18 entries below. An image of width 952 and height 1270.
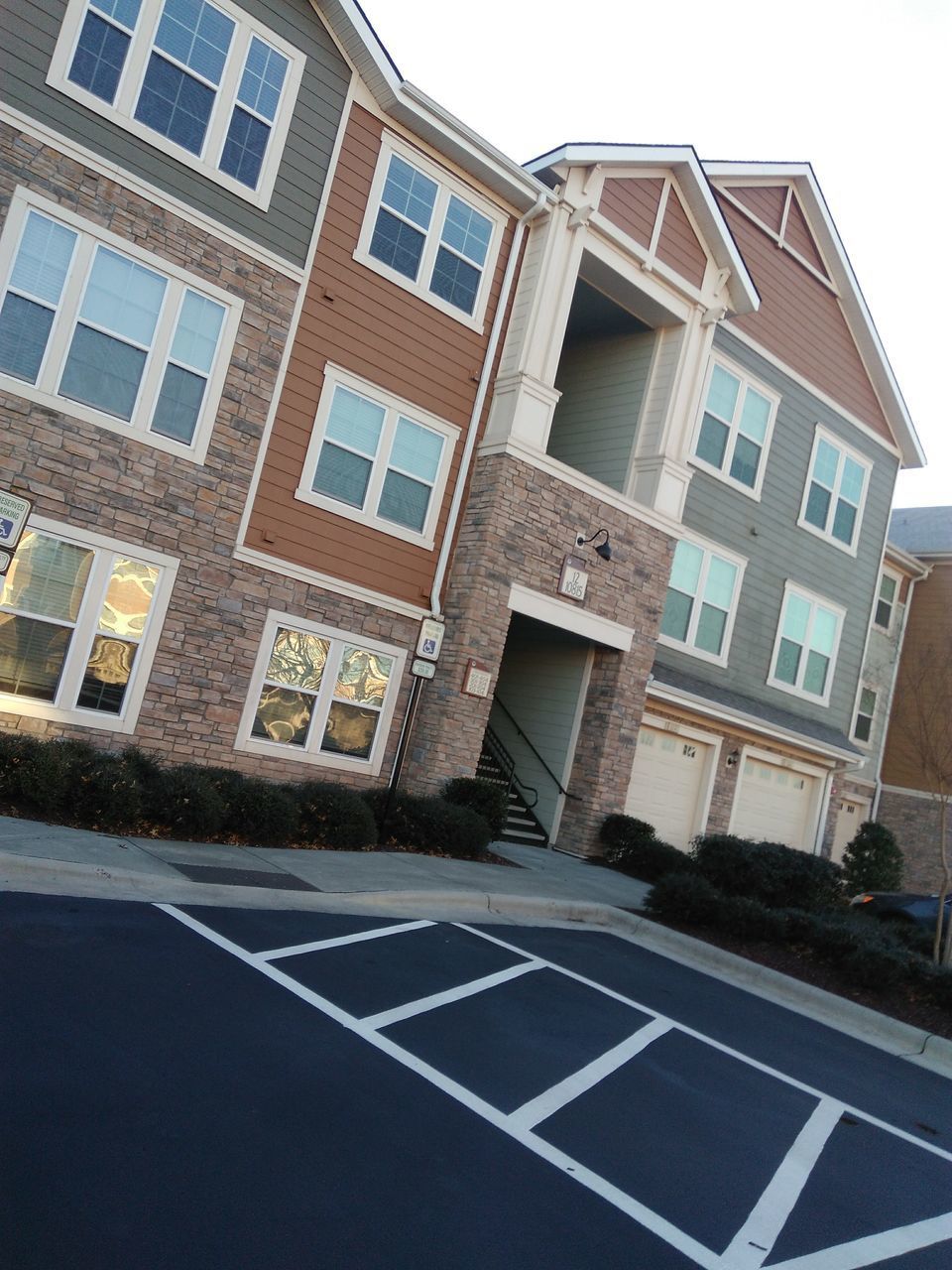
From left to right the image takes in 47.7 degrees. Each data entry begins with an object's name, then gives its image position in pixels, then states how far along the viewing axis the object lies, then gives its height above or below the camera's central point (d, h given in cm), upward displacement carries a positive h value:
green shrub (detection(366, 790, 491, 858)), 1327 -97
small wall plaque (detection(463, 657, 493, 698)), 1478 +102
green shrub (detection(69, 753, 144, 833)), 1009 -115
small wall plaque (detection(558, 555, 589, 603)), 1578 +283
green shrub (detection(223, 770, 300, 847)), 1134 -110
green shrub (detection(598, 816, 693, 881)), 1597 -85
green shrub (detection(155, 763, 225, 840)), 1066 -111
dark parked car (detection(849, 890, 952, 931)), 1576 -84
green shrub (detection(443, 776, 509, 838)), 1456 -56
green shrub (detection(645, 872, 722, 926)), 1168 -104
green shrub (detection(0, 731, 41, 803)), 985 -99
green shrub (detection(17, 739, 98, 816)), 981 -107
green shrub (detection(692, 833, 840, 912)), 1429 -70
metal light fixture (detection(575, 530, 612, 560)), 1603 +341
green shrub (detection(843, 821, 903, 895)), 2181 -32
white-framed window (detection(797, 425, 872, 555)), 2142 +679
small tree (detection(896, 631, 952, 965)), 1205 +223
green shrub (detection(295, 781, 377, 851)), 1213 -105
